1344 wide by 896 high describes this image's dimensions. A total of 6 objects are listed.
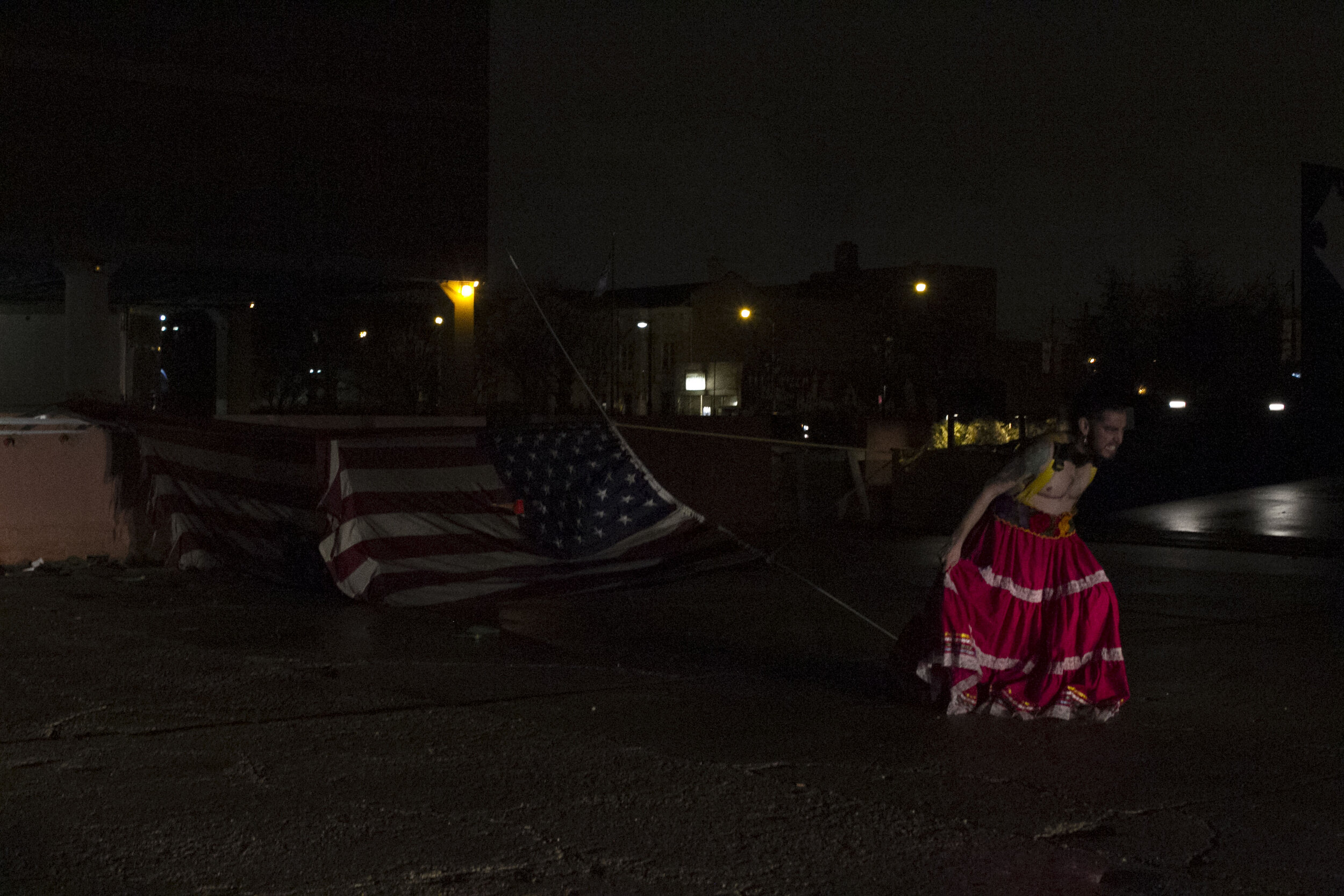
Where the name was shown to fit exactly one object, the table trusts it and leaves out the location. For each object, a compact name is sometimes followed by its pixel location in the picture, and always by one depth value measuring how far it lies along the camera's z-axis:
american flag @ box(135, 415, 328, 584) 12.41
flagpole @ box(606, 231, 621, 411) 54.62
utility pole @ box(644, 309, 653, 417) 61.96
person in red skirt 7.28
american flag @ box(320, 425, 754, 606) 11.81
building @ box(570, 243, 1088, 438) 59.22
